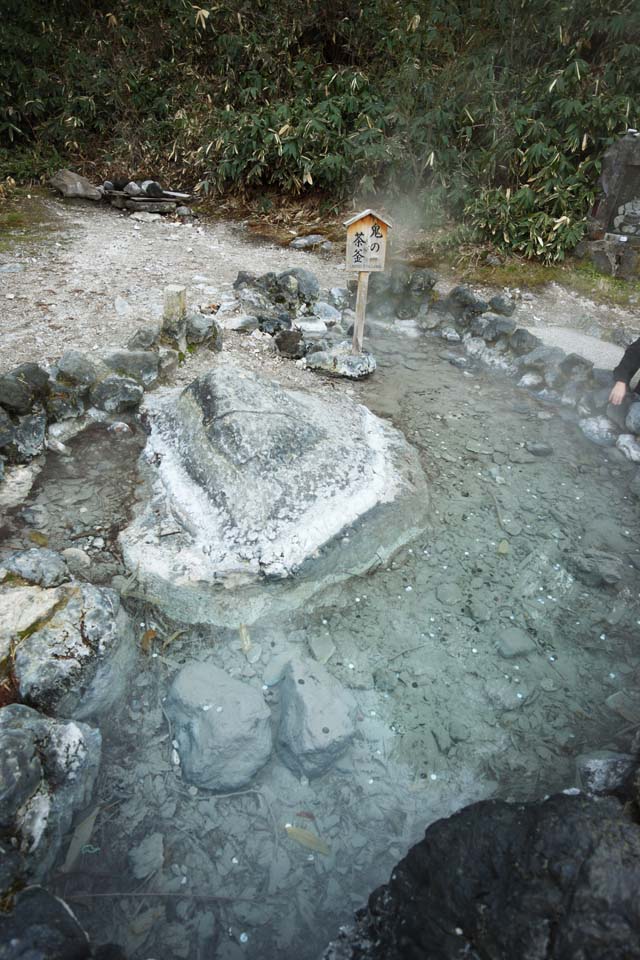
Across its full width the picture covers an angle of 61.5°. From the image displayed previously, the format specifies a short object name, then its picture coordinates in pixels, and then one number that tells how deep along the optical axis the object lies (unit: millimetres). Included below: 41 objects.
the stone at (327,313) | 7000
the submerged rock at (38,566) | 3162
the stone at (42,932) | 1664
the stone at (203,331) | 5785
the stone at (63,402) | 4621
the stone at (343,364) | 5840
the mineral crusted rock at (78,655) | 2668
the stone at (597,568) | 3730
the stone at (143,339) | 5570
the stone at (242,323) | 6406
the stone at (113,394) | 4863
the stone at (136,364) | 5125
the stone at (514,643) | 3260
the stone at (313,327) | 6711
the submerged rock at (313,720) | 2686
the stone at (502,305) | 6902
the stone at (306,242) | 9469
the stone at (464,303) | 6840
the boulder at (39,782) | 2127
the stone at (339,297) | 7422
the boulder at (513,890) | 1564
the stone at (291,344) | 6080
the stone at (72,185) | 10680
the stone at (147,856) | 2318
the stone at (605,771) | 2425
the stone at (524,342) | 6227
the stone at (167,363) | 5414
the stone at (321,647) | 3180
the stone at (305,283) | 7258
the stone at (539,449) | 4984
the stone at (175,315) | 5656
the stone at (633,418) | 4941
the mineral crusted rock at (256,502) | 3451
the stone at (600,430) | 5094
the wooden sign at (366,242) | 5234
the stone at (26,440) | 4223
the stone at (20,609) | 2768
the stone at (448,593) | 3587
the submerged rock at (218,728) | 2609
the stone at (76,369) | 4777
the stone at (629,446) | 4883
